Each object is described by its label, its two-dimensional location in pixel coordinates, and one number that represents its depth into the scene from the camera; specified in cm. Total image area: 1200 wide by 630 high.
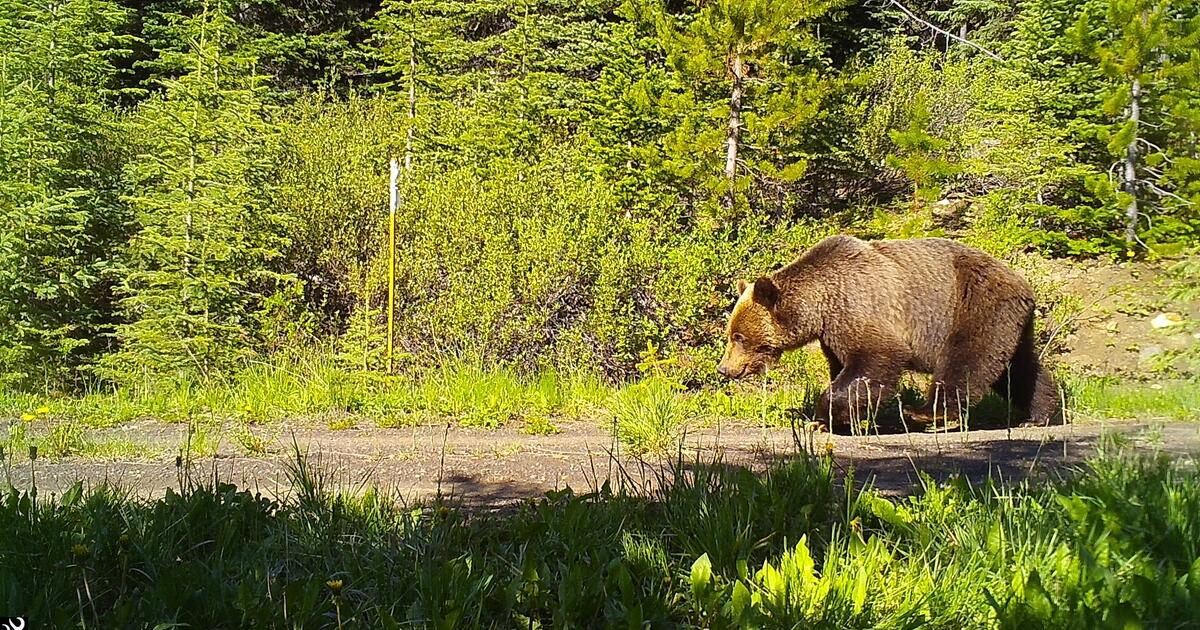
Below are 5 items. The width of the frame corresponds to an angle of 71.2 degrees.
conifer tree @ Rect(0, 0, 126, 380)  778
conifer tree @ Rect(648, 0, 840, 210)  1062
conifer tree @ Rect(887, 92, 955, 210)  1165
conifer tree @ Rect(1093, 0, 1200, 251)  935
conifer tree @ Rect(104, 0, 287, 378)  767
